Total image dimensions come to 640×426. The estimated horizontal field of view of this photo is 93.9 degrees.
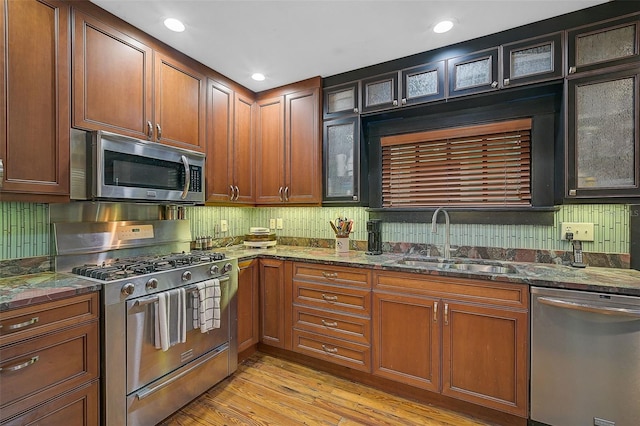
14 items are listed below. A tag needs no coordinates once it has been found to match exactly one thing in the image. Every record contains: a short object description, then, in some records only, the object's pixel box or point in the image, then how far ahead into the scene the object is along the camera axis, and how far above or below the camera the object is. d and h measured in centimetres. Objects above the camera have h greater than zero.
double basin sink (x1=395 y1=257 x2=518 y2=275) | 224 -41
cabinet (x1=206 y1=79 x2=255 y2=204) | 264 +62
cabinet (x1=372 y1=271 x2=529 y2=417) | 179 -82
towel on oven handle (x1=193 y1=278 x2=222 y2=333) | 203 -66
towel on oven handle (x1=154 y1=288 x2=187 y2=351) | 179 -67
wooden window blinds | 230 +38
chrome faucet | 239 -15
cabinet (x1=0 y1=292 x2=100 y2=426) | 127 -70
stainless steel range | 162 -62
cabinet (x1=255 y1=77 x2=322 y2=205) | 284 +66
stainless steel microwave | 180 +28
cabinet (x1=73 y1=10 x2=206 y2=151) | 180 +85
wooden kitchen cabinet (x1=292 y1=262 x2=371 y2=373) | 227 -82
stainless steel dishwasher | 154 -79
